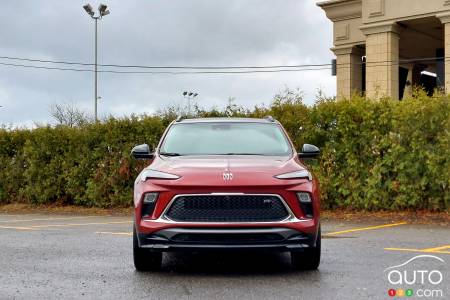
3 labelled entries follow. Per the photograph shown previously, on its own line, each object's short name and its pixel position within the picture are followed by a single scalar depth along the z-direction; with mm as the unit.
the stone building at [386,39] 28344
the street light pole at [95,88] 46097
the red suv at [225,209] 6551
